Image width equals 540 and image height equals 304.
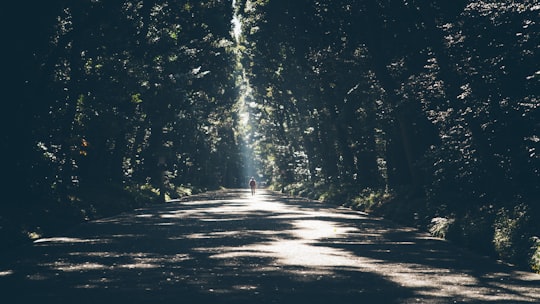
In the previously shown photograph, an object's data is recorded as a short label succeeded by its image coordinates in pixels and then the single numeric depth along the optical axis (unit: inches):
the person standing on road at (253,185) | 2731.8
